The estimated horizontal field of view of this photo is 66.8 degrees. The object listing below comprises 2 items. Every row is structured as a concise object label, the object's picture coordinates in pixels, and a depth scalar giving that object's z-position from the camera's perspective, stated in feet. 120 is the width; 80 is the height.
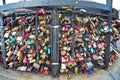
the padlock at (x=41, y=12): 5.21
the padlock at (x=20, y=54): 5.64
